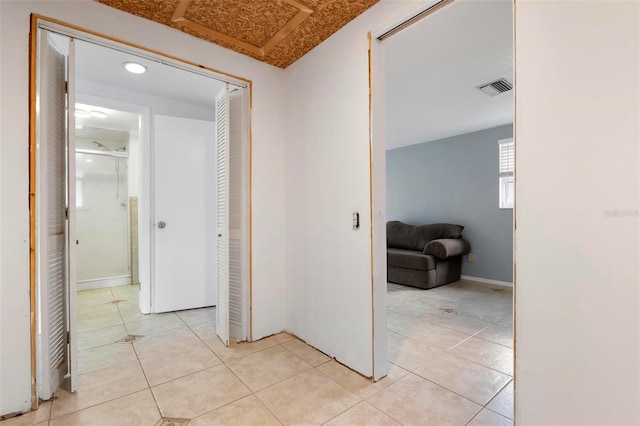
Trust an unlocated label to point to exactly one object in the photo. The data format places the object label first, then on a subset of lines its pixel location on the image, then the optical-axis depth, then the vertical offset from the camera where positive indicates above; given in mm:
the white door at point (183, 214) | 3074 -26
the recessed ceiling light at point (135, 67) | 2456 +1271
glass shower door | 4199 -75
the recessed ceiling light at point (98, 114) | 3246 +1135
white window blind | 4273 +568
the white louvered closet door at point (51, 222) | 1589 -53
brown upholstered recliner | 4039 -648
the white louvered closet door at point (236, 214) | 2393 -21
